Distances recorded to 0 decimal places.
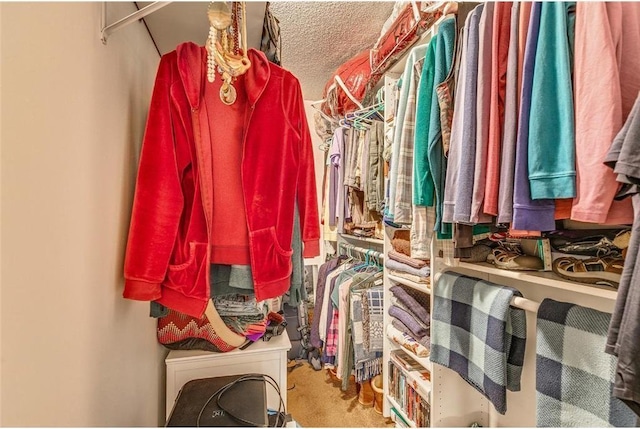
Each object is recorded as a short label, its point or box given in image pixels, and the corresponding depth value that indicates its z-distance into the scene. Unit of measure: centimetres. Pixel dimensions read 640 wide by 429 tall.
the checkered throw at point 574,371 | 66
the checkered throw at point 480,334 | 90
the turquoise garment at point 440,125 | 100
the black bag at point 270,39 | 100
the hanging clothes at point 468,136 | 83
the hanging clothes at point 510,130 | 72
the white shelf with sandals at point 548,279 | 68
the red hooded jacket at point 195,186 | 75
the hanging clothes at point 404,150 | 116
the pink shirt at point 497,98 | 77
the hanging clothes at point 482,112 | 80
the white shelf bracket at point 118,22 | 62
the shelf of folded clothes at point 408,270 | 134
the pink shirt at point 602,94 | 57
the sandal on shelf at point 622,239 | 68
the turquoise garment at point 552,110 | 64
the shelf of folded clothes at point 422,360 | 132
